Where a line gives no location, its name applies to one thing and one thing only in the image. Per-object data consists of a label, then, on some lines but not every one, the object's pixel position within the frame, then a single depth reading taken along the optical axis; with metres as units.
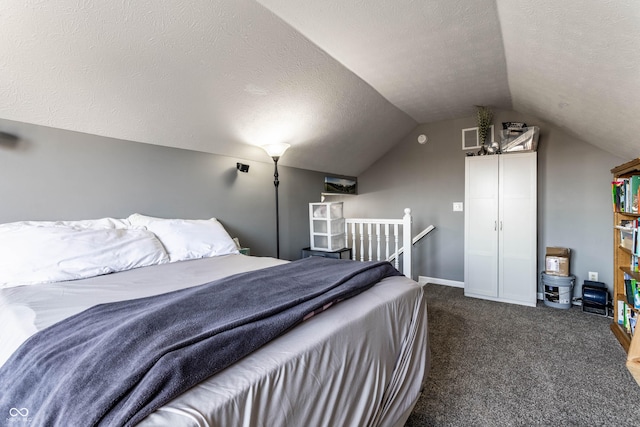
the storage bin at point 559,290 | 3.19
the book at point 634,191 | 2.18
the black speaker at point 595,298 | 2.98
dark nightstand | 3.55
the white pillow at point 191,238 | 2.24
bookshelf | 2.24
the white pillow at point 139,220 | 2.29
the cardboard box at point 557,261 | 3.22
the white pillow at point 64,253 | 1.57
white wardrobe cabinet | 3.29
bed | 0.74
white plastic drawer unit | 3.60
